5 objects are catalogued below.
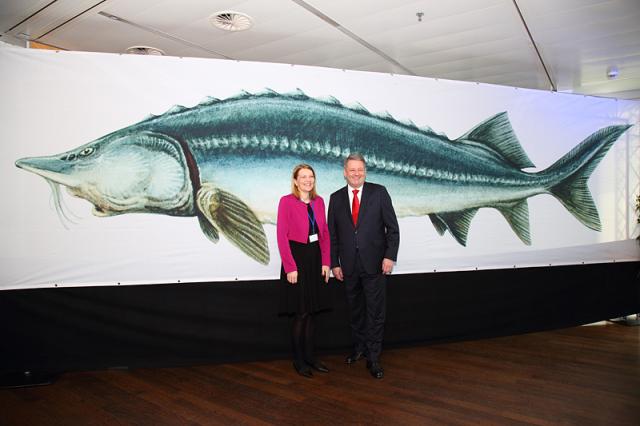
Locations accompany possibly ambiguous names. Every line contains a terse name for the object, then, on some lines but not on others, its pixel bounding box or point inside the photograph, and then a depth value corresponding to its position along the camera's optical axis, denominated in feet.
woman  9.00
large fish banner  9.00
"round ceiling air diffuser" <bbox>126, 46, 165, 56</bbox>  12.81
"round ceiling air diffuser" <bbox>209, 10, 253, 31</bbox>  10.51
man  9.22
